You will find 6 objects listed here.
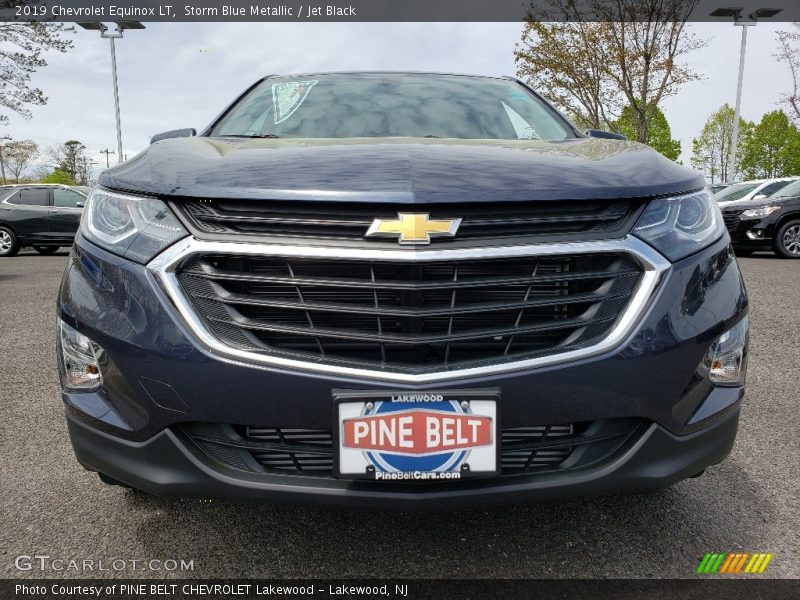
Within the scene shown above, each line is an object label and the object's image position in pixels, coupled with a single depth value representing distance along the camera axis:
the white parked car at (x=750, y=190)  11.27
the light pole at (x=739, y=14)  22.45
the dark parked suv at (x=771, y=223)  10.52
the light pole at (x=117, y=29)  19.97
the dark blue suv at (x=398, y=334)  1.42
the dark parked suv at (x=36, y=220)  12.31
